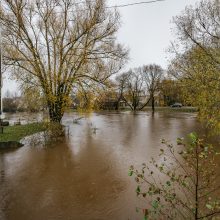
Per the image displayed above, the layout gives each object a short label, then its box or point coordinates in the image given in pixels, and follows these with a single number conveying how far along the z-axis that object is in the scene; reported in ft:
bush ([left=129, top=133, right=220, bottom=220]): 10.44
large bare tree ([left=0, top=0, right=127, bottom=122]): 61.93
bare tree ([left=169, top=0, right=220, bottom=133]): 27.73
